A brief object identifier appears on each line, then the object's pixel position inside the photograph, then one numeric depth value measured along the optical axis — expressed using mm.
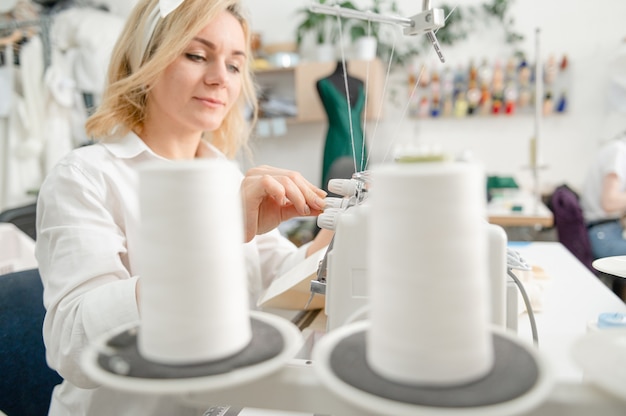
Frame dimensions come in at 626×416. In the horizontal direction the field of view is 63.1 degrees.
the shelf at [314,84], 3543
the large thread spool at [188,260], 364
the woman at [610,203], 2334
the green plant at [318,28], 3711
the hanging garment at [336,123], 3111
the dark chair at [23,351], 947
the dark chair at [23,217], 2500
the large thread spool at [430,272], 333
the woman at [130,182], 745
